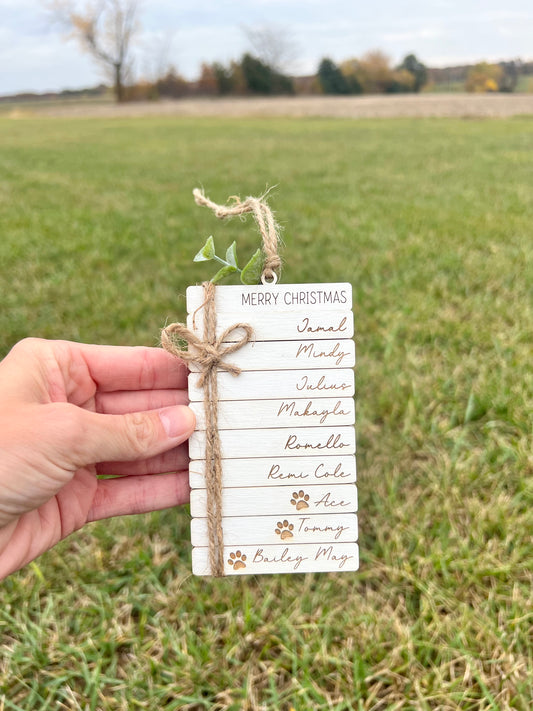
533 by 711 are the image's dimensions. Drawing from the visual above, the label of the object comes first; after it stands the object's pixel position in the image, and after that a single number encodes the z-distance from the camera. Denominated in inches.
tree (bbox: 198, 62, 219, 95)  1519.4
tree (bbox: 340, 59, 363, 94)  1502.2
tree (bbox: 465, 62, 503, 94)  1362.0
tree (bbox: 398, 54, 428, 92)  1525.6
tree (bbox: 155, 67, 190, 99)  1581.0
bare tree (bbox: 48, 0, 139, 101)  1400.1
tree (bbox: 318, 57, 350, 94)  1496.1
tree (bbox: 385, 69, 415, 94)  1502.2
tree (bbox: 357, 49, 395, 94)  1513.3
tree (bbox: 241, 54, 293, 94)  1481.3
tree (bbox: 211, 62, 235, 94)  1496.1
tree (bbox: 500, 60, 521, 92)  1325.0
